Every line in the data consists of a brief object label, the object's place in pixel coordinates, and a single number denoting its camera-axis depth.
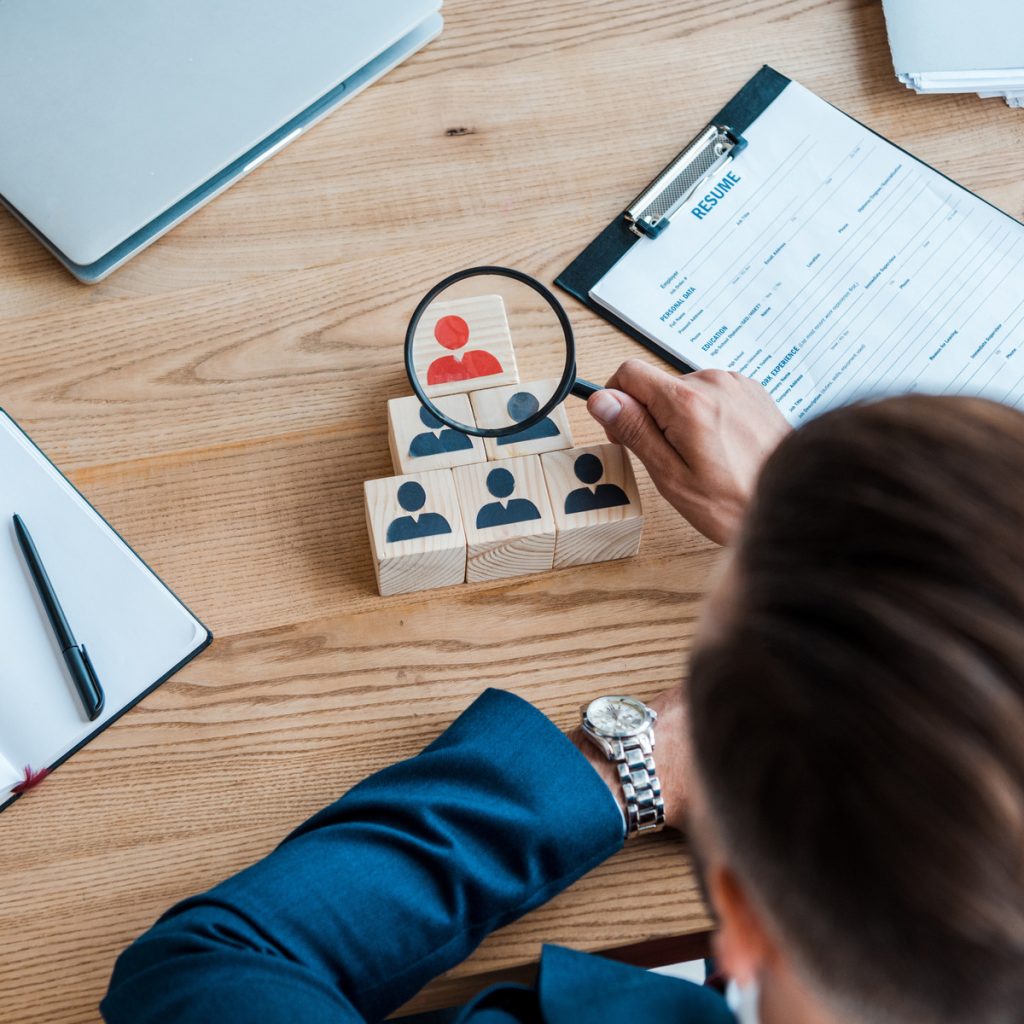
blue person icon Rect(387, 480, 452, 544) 0.86
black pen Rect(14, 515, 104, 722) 0.84
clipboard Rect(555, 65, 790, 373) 1.01
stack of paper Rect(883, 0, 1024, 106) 1.08
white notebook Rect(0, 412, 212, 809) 0.85
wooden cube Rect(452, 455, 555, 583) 0.87
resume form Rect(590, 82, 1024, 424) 0.99
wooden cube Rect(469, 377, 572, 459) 0.90
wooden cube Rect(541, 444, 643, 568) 0.88
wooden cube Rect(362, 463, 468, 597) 0.86
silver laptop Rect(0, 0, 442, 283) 0.97
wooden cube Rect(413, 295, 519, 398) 0.92
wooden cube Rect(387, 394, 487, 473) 0.90
